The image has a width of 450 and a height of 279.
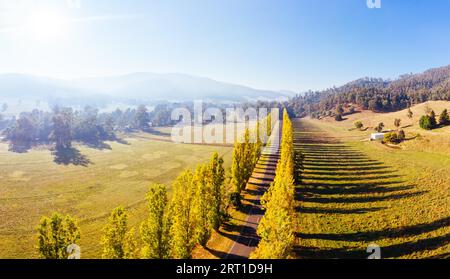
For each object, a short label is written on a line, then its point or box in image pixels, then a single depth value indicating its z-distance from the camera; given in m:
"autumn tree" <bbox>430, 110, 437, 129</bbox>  81.56
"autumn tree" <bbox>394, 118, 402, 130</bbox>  101.89
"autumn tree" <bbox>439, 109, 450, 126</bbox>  81.56
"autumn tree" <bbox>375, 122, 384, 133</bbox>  101.50
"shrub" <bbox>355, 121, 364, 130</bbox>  119.92
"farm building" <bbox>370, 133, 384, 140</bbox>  86.38
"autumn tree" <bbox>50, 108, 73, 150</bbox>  98.51
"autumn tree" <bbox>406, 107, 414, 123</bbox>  110.30
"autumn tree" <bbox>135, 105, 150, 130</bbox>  168.68
